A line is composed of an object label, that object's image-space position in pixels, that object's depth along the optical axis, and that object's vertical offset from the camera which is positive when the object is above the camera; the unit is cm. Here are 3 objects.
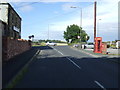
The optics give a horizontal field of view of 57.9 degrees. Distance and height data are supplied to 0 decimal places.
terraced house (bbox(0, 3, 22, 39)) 1742 +408
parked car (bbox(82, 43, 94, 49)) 2689 -82
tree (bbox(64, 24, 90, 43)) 5465 +494
